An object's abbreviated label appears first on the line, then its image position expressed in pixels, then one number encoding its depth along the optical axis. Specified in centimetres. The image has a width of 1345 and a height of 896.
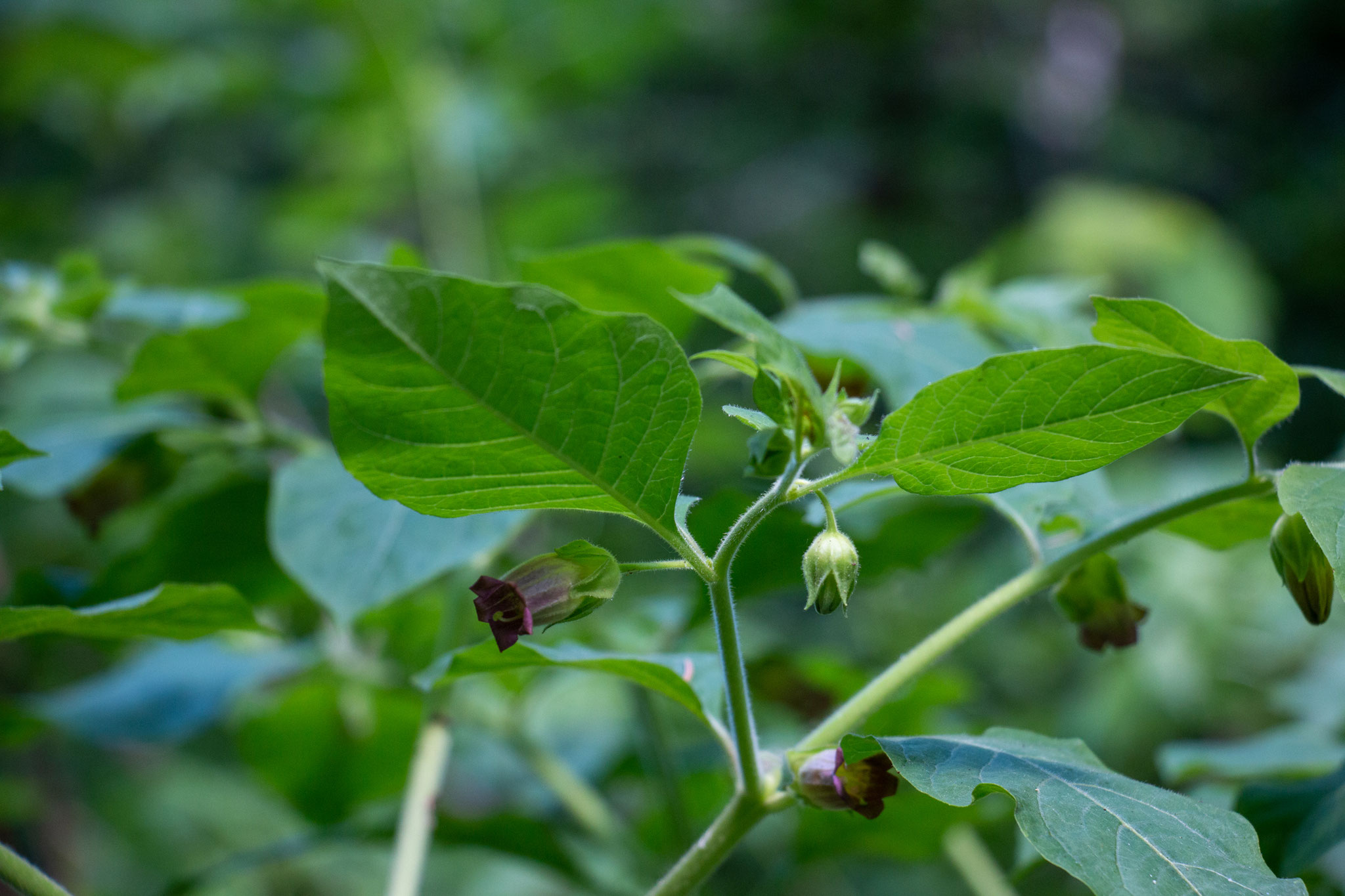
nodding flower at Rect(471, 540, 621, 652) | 57
